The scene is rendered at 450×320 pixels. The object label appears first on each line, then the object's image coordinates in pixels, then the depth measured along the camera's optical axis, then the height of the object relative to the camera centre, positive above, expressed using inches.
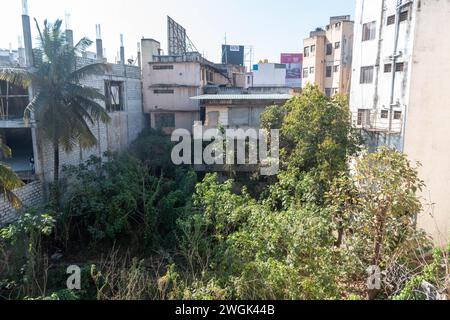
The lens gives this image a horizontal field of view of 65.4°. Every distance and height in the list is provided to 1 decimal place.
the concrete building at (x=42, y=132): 490.0 -47.7
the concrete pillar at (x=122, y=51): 837.0 +127.1
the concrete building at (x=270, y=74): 1508.4 +134.0
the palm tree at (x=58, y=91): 465.7 +16.8
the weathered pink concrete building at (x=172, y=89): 874.8 +38.7
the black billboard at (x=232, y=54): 1547.7 +224.6
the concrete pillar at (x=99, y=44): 740.0 +125.3
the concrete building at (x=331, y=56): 1127.0 +165.9
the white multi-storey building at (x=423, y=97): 454.6 +13.3
